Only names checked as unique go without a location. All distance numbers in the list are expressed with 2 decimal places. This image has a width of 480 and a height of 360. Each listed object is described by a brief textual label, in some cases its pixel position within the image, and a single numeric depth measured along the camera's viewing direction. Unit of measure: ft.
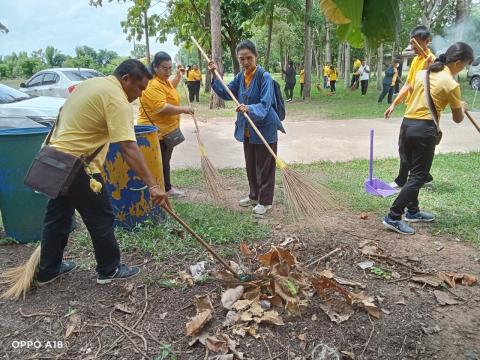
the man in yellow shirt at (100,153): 8.85
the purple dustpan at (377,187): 17.03
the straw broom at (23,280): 10.09
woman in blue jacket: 14.01
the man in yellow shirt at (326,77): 70.24
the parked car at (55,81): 42.34
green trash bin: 12.19
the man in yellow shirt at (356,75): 64.34
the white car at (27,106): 23.77
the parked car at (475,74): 58.70
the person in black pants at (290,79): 52.87
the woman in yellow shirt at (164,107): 15.08
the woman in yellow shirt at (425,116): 12.50
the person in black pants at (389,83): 44.72
